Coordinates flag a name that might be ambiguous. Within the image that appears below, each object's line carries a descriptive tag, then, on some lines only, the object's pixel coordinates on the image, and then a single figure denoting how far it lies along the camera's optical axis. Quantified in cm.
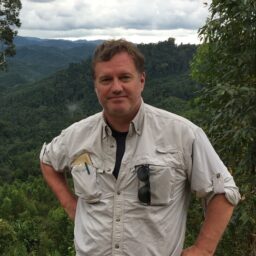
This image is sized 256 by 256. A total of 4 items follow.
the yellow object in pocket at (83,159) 199
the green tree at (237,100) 295
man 186
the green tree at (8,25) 1471
